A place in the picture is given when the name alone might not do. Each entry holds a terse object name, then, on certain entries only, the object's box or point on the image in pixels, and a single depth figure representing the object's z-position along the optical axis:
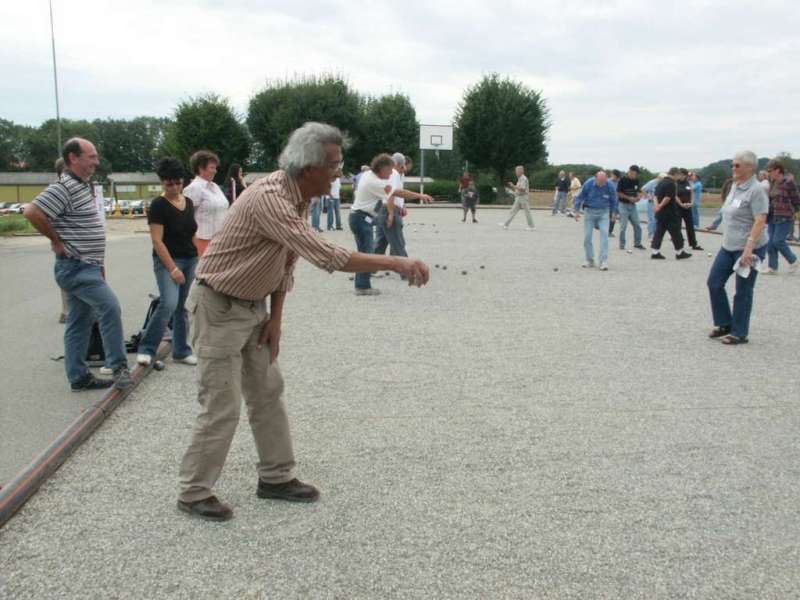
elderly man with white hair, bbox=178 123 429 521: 3.40
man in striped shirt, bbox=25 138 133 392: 5.70
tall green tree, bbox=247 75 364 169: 57.59
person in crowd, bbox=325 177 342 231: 23.56
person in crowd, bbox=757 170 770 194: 14.49
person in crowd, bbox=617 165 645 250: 17.70
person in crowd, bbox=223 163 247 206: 12.76
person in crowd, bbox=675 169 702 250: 16.58
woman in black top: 6.50
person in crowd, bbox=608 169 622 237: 23.11
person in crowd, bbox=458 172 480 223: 29.77
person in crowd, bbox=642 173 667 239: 18.83
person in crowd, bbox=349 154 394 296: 11.09
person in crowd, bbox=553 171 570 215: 34.97
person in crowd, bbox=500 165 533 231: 24.30
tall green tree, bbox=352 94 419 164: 58.74
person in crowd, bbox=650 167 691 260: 15.16
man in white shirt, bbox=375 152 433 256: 11.52
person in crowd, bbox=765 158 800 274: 13.66
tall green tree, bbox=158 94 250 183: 59.22
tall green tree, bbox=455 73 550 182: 51.84
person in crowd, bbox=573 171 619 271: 13.76
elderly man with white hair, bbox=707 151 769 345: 7.68
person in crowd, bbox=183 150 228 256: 7.24
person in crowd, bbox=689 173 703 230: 21.77
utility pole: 31.75
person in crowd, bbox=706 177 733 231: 12.61
